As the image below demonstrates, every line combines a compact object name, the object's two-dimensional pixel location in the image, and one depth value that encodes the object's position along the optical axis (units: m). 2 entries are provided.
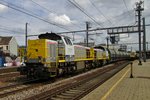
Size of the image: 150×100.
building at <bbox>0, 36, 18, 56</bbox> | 50.73
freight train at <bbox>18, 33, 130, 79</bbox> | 10.82
